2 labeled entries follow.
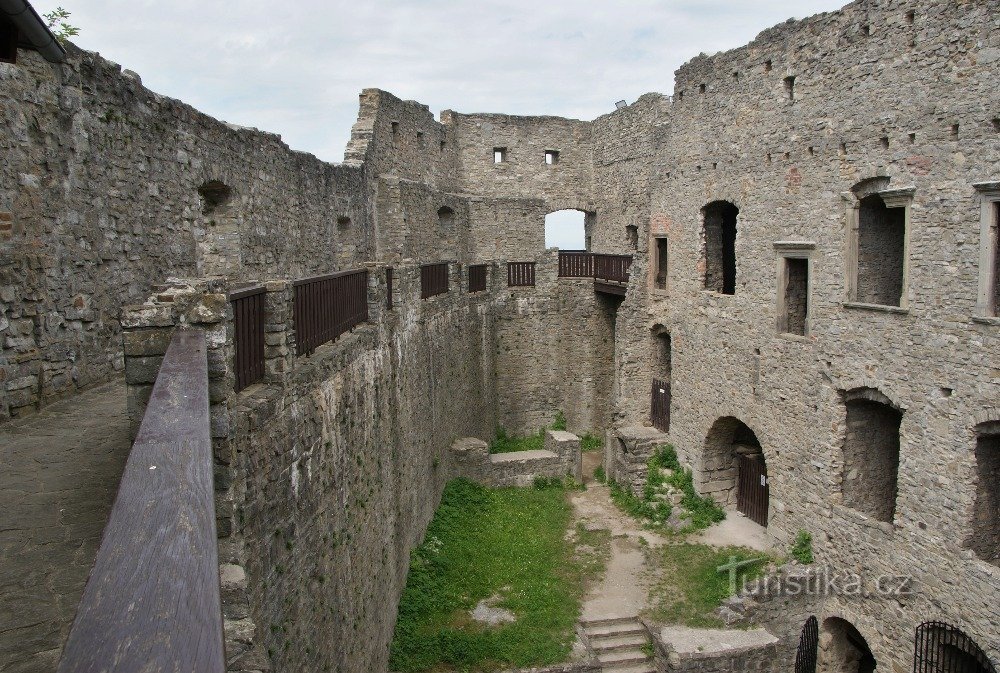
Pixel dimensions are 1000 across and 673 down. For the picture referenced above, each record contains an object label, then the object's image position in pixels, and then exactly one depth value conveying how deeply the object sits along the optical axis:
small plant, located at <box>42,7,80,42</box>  16.70
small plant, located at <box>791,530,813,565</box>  11.76
